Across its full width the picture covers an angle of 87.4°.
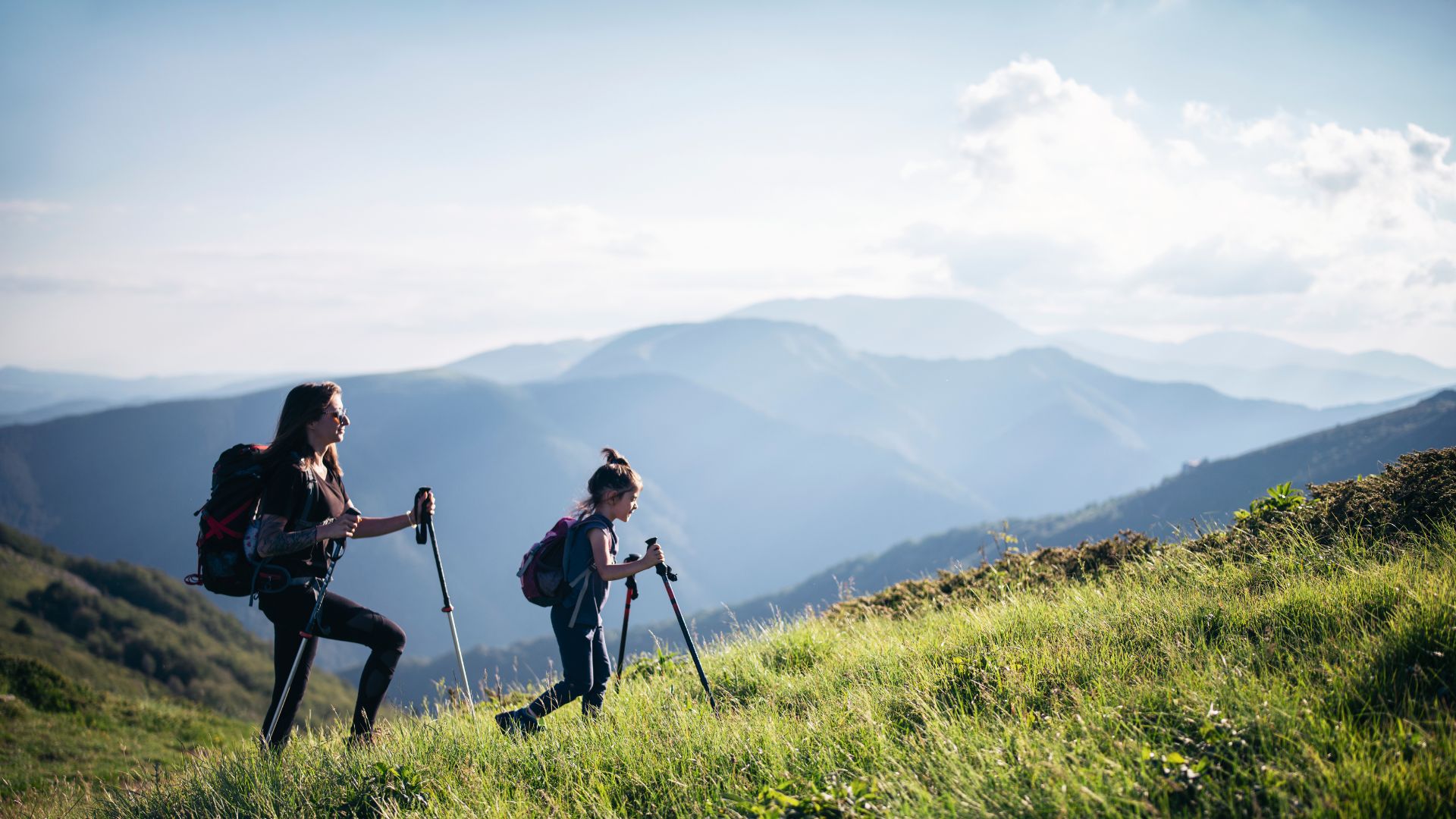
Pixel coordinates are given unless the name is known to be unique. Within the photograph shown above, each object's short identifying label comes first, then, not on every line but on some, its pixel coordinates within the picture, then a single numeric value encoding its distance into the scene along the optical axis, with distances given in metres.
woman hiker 5.03
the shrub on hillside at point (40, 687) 11.09
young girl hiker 5.13
